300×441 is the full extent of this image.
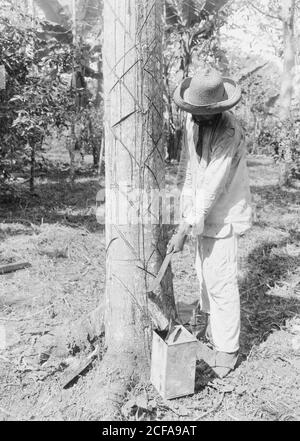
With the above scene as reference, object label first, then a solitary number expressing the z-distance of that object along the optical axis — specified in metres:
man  2.74
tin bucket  2.55
